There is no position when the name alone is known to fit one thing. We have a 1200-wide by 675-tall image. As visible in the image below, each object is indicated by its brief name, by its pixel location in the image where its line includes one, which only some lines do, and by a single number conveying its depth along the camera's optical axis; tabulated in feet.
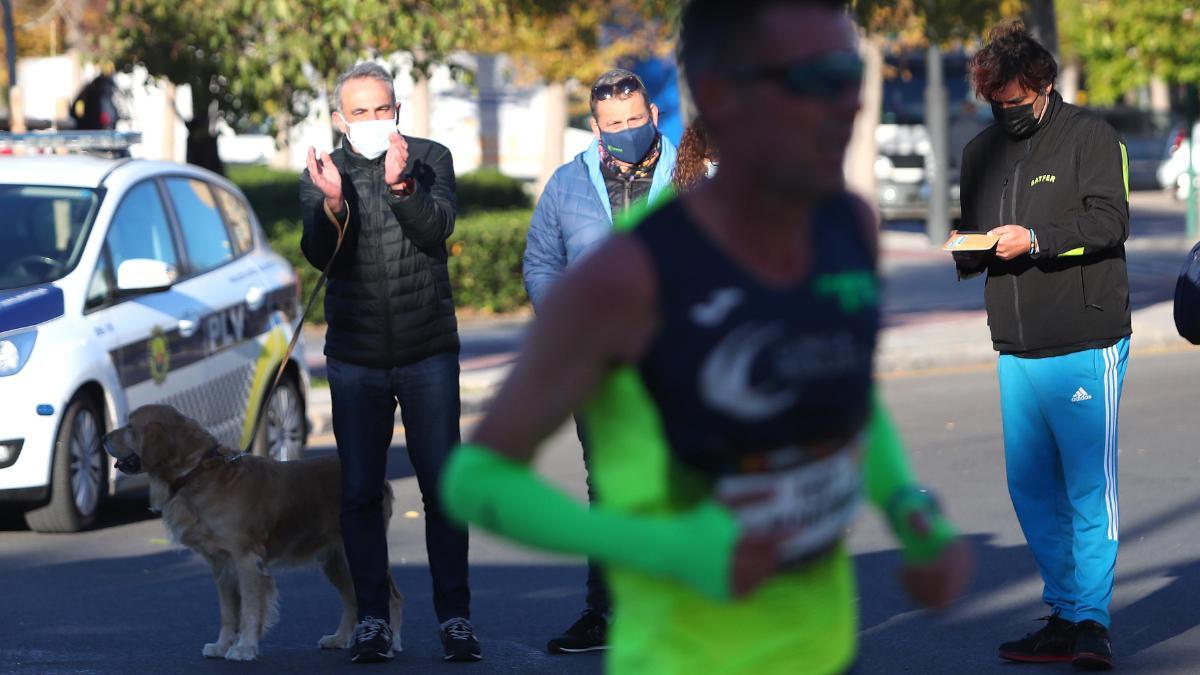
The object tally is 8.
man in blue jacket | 40.34
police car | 54.90
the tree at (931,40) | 135.54
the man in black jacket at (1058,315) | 37.47
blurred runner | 14.82
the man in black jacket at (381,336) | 38.73
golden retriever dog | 41.29
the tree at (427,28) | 100.68
